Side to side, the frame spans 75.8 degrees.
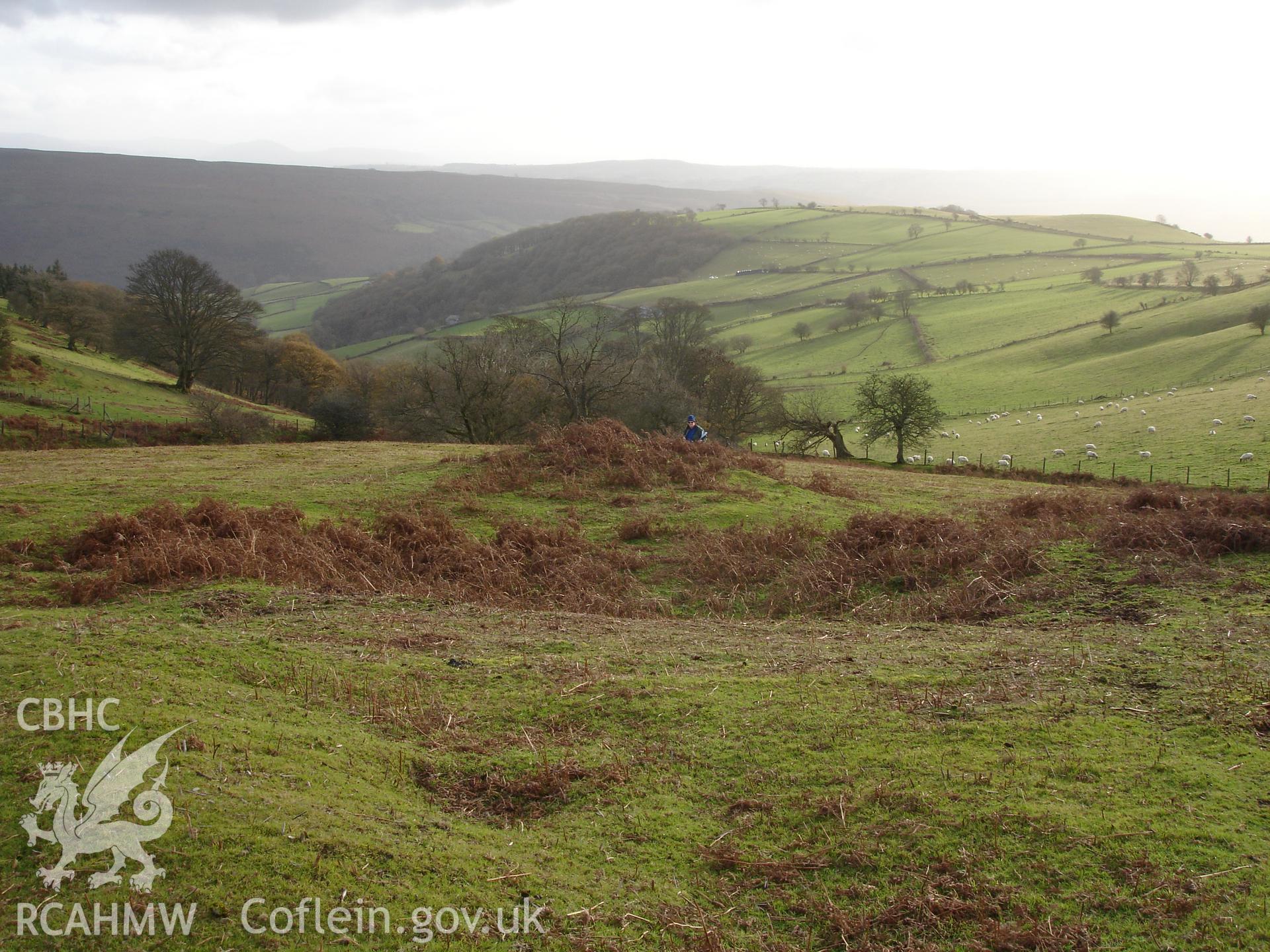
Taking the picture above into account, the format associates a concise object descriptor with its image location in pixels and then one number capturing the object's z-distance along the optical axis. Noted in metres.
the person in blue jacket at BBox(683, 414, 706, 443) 25.86
